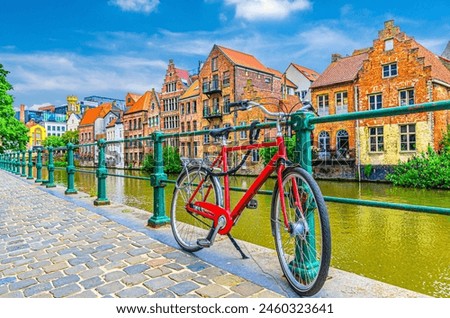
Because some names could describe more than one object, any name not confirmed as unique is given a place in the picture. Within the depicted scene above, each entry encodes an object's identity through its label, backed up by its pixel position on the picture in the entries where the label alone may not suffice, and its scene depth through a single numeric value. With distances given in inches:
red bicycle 83.1
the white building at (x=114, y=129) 1989.9
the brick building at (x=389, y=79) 845.8
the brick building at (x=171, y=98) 1567.4
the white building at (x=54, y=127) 3442.9
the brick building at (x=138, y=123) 1705.2
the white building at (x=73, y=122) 2896.2
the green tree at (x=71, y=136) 2486.5
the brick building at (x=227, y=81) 1266.0
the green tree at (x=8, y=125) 692.1
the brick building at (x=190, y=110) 1428.4
